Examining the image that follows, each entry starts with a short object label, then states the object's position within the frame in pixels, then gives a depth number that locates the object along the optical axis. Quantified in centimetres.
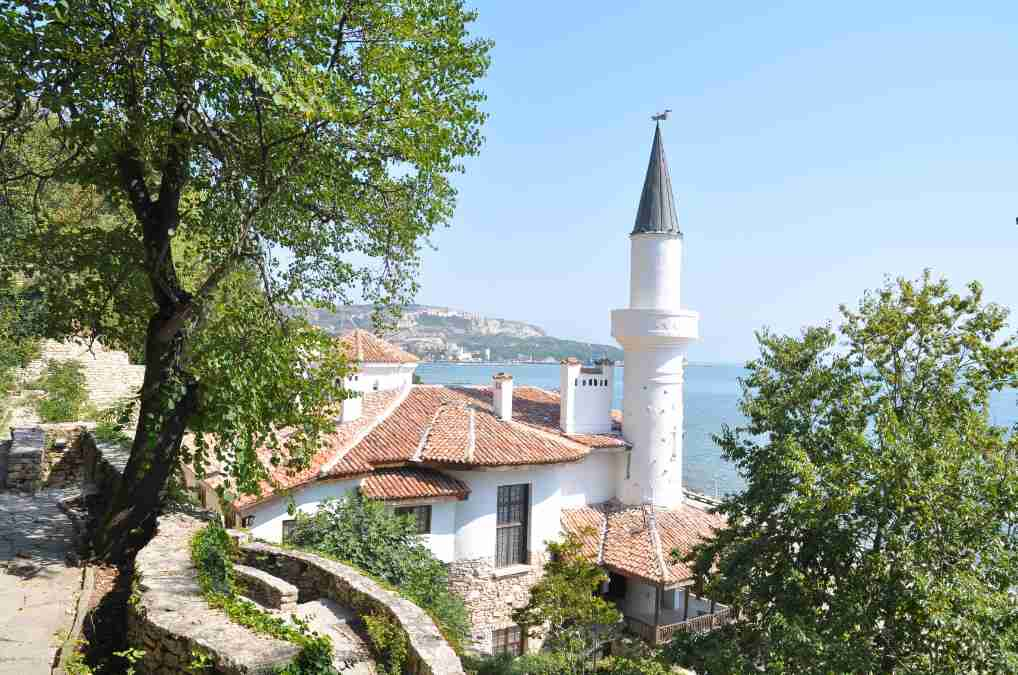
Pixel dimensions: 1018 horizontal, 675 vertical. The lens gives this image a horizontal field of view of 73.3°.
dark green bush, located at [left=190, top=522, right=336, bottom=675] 591
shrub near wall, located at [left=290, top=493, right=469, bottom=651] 1280
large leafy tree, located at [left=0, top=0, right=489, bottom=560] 684
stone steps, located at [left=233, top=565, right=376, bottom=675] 741
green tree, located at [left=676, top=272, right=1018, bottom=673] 898
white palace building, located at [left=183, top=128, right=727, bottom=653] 1791
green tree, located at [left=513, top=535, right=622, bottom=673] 1748
